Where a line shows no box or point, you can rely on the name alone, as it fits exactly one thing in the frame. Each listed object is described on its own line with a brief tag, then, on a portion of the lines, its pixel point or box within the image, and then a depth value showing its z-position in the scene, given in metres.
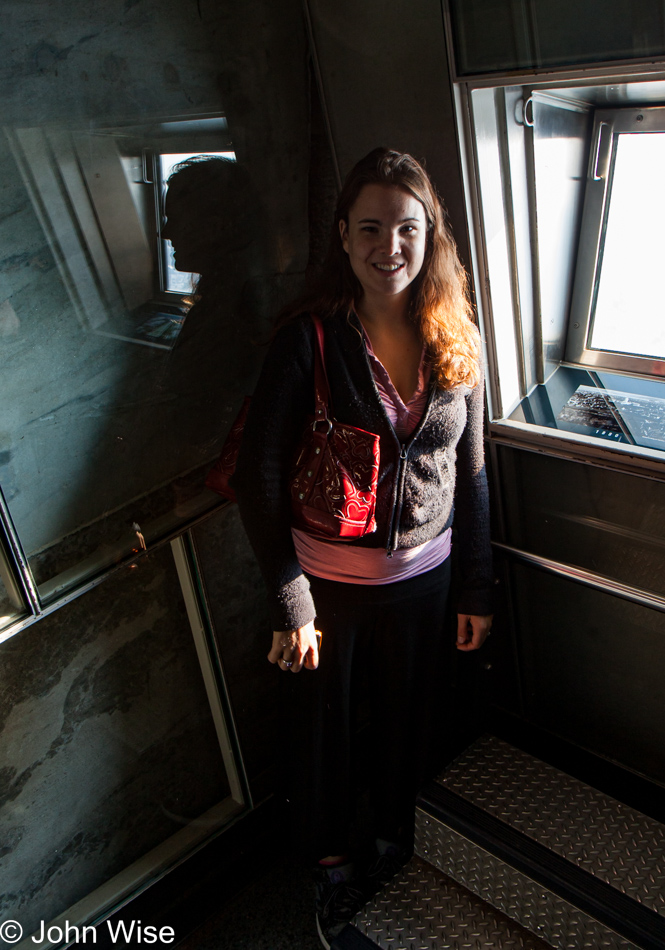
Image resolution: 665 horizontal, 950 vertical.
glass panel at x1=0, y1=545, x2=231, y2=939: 1.84
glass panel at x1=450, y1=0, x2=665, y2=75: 1.51
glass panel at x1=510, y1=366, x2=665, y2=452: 2.07
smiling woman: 1.76
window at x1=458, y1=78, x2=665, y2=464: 1.99
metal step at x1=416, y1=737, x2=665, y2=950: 1.95
